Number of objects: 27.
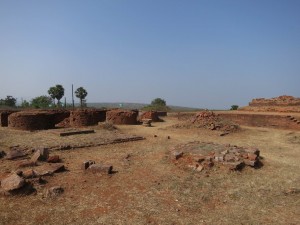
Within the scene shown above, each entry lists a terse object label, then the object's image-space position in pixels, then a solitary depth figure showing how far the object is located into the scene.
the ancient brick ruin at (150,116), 21.86
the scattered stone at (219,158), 7.36
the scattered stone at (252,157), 7.53
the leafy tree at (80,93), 40.81
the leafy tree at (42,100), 42.34
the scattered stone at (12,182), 5.09
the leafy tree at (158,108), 34.08
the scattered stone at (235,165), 6.95
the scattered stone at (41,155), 7.50
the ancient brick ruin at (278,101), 23.06
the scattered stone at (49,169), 6.27
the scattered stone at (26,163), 6.99
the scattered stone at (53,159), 7.57
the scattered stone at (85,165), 6.85
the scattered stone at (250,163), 7.24
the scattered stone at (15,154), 7.77
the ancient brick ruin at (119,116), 18.38
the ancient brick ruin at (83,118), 16.52
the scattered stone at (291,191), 5.70
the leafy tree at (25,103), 42.44
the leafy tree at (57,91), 38.53
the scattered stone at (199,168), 6.98
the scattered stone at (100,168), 6.56
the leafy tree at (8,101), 42.29
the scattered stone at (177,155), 7.86
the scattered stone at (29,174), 5.79
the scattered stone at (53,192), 5.14
